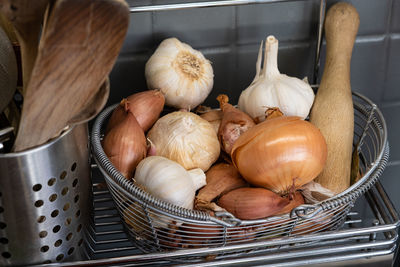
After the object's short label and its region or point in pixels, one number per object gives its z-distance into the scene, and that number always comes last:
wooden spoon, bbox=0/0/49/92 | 0.43
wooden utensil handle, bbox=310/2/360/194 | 0.65
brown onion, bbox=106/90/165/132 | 0.65
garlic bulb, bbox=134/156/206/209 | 0.56
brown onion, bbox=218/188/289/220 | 0.55
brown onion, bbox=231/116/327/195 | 0.56
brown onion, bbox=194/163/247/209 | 0.58
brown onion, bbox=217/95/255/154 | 0.62
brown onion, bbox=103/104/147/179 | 0.60
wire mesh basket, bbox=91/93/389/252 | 0.53
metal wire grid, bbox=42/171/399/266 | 0.55
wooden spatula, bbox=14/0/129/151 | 0.40
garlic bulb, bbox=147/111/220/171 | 0.61
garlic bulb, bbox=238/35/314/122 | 0.66
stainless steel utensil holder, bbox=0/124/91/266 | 0.48
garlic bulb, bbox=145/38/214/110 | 0.67
